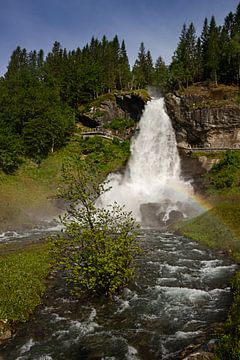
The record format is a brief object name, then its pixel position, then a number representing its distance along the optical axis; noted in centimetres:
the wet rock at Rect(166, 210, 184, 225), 4094
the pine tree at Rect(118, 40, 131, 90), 9194
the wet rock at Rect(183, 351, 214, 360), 1020
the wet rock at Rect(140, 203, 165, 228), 4165
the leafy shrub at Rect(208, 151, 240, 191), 4678
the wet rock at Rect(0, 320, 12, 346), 1370
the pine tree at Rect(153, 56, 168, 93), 9150
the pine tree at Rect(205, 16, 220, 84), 7356
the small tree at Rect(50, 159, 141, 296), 1562
